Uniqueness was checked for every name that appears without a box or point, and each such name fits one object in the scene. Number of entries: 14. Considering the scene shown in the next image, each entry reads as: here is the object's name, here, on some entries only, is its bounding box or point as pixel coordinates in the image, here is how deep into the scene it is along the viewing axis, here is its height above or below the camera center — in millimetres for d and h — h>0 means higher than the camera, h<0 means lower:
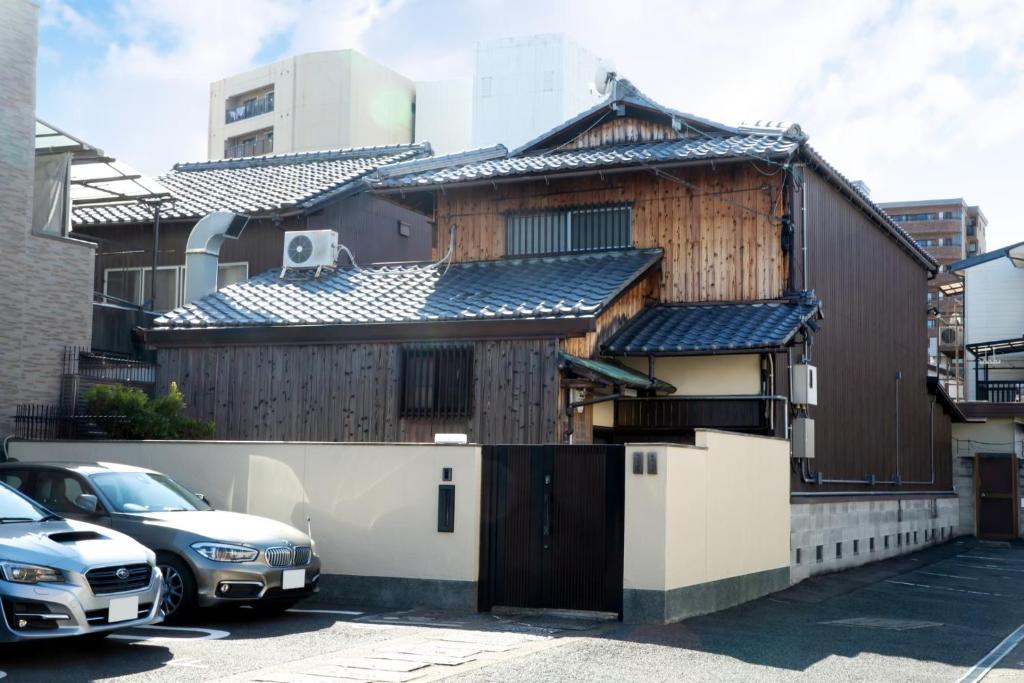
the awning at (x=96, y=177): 19141 +4902
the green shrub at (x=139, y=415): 16188 +404
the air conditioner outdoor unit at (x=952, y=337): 40812 +4177
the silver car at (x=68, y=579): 8844 -1076
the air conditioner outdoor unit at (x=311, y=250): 20188 +3415
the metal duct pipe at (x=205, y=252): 21812 +3655
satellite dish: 20922 +6750
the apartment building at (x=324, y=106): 47031 +14109
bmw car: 11133 -889
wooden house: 16391 +2083
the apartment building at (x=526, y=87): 38312 +12174
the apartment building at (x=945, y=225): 85000 +17155
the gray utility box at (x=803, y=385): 17734 +1032
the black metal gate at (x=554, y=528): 12203 -836
